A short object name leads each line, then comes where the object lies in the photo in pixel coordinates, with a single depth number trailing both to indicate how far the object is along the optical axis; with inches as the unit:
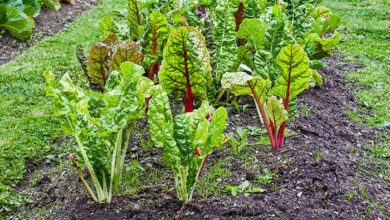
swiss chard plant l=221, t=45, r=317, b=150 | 116.3
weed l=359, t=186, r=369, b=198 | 116.2
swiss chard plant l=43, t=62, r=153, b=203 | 105.2
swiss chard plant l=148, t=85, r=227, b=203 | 103.0
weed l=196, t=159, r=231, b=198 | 112.6
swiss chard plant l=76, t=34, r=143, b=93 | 131.4
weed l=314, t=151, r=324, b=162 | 122.6
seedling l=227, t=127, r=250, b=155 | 125.7
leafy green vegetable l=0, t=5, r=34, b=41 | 248.1
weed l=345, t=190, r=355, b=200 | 113.3
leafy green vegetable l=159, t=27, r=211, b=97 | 118.1
